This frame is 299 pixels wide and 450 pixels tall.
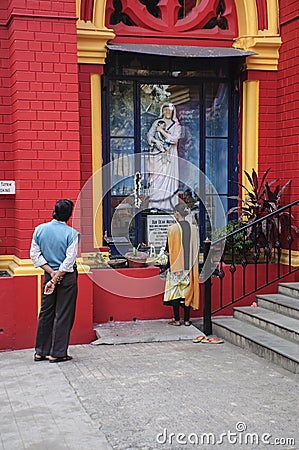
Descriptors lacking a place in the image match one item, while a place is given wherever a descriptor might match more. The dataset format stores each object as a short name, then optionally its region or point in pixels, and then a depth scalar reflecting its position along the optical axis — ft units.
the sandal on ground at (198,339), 26.66
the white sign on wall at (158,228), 32.12
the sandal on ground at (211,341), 26.61
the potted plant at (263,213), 29.89
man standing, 23.52
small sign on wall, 27.58
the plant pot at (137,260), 29.35
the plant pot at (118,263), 29.37
